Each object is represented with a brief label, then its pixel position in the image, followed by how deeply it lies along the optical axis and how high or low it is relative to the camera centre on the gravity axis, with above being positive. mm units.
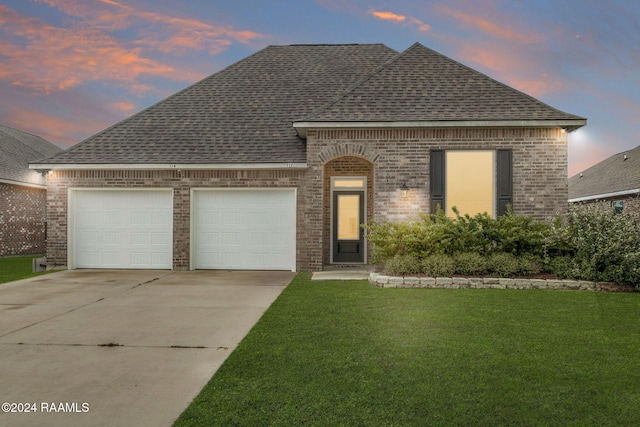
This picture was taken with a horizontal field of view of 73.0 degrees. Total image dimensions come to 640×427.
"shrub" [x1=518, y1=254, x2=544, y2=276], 9742 -956
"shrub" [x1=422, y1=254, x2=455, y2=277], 9758 -999
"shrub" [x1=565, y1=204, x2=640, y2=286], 9180 -462
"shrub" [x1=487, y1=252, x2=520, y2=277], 9672 -968
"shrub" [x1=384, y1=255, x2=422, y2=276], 9953 -1019
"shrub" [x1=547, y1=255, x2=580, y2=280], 9500 -991
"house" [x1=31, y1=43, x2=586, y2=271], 11656 +1519
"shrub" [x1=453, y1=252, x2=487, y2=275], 9773 -951
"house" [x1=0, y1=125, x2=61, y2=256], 18766 +716
